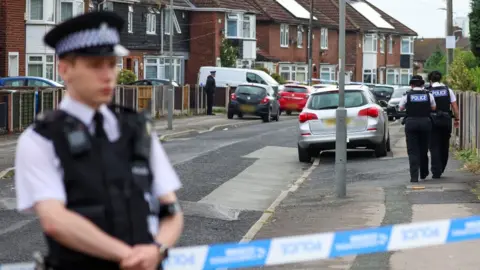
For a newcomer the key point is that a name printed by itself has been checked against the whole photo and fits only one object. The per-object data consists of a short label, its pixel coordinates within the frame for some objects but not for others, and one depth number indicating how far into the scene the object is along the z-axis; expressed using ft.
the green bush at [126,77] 151.63
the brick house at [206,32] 213.46
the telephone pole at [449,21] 124.67
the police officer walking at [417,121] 54.85
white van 172.45
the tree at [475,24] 79.77
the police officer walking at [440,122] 56.29
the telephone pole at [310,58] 209.05
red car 166.50
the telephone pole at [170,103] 108.78
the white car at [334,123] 71.31
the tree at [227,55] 212.64
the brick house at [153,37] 188.34
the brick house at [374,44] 292.40
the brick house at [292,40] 249.14
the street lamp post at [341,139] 49.80
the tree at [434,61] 366.94
